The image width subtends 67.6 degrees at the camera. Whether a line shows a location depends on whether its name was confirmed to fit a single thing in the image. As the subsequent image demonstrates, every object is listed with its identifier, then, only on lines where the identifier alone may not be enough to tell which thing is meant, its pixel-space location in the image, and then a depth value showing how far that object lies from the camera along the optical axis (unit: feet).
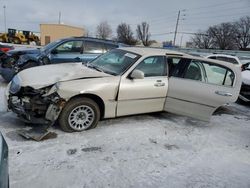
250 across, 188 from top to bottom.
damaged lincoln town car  11.04
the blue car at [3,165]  4.72
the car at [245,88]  19.44
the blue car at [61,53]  20.13
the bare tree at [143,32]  189.07
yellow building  108.64
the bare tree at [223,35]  163.61
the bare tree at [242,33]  161.93
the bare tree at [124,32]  173.61
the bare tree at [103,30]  182.47
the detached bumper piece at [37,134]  10.60
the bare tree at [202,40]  176.34
